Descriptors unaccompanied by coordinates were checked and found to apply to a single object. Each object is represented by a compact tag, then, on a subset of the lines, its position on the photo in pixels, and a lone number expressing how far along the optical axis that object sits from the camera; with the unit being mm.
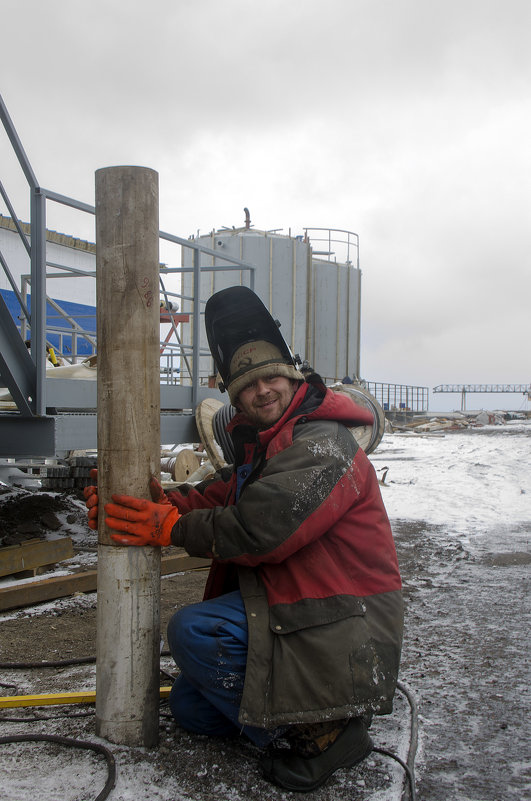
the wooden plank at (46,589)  4473
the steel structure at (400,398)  37278
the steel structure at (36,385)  4617
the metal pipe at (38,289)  4727
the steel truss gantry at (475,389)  64125
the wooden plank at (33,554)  5016
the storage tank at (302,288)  17000
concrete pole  2469
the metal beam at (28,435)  5070
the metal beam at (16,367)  4516
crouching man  2307
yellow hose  2863
